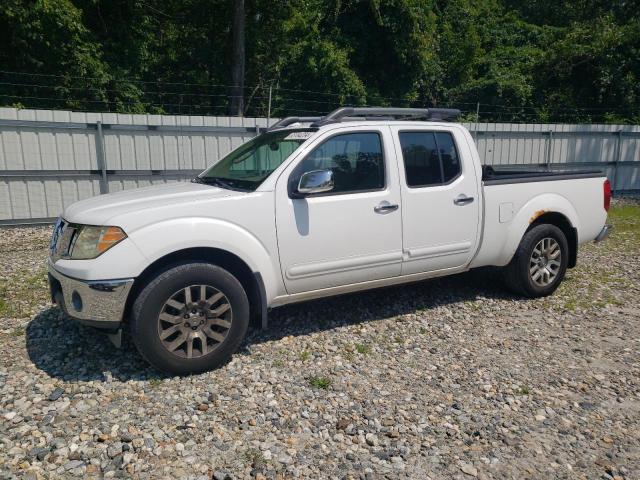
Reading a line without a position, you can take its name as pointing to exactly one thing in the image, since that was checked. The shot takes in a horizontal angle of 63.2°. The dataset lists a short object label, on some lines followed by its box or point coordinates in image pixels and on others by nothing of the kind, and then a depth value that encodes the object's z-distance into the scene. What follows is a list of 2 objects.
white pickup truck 3.57
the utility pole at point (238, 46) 16.55
